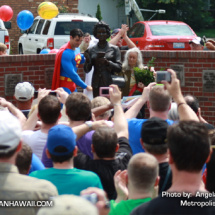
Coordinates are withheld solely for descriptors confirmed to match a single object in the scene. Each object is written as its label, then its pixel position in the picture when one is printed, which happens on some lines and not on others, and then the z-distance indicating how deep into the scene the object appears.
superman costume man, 16.76
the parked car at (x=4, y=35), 34.24
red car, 31.36
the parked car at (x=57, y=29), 33.27
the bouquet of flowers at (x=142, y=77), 17.01
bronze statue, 16.68
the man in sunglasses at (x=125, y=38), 18.65
